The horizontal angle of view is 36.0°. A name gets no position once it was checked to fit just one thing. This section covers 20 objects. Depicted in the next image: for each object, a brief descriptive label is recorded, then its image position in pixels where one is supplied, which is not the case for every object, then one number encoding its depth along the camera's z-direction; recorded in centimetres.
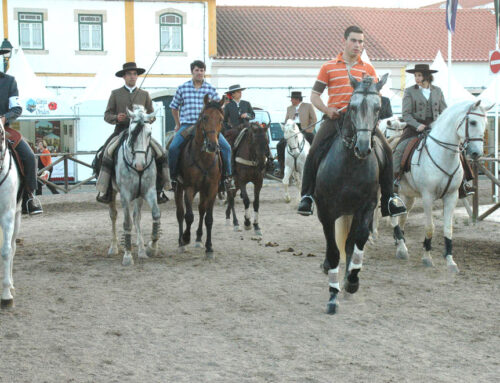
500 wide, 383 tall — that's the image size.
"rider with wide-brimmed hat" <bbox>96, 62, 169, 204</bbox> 1119
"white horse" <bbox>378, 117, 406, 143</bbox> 1617
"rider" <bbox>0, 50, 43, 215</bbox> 849
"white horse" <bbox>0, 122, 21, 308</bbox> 785
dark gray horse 764
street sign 1639
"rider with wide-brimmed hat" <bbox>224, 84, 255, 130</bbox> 1541
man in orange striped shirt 810
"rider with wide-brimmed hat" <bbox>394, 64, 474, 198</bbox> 1152
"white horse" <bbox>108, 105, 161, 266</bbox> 1059
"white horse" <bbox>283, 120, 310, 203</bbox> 1873
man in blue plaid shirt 1177
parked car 2959
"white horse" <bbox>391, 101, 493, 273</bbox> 1000
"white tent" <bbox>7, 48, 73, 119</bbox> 2606
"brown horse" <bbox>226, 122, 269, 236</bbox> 1448
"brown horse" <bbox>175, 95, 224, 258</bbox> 1133
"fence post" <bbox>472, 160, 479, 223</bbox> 1536
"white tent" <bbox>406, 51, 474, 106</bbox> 2967
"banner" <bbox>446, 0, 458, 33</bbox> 1952
